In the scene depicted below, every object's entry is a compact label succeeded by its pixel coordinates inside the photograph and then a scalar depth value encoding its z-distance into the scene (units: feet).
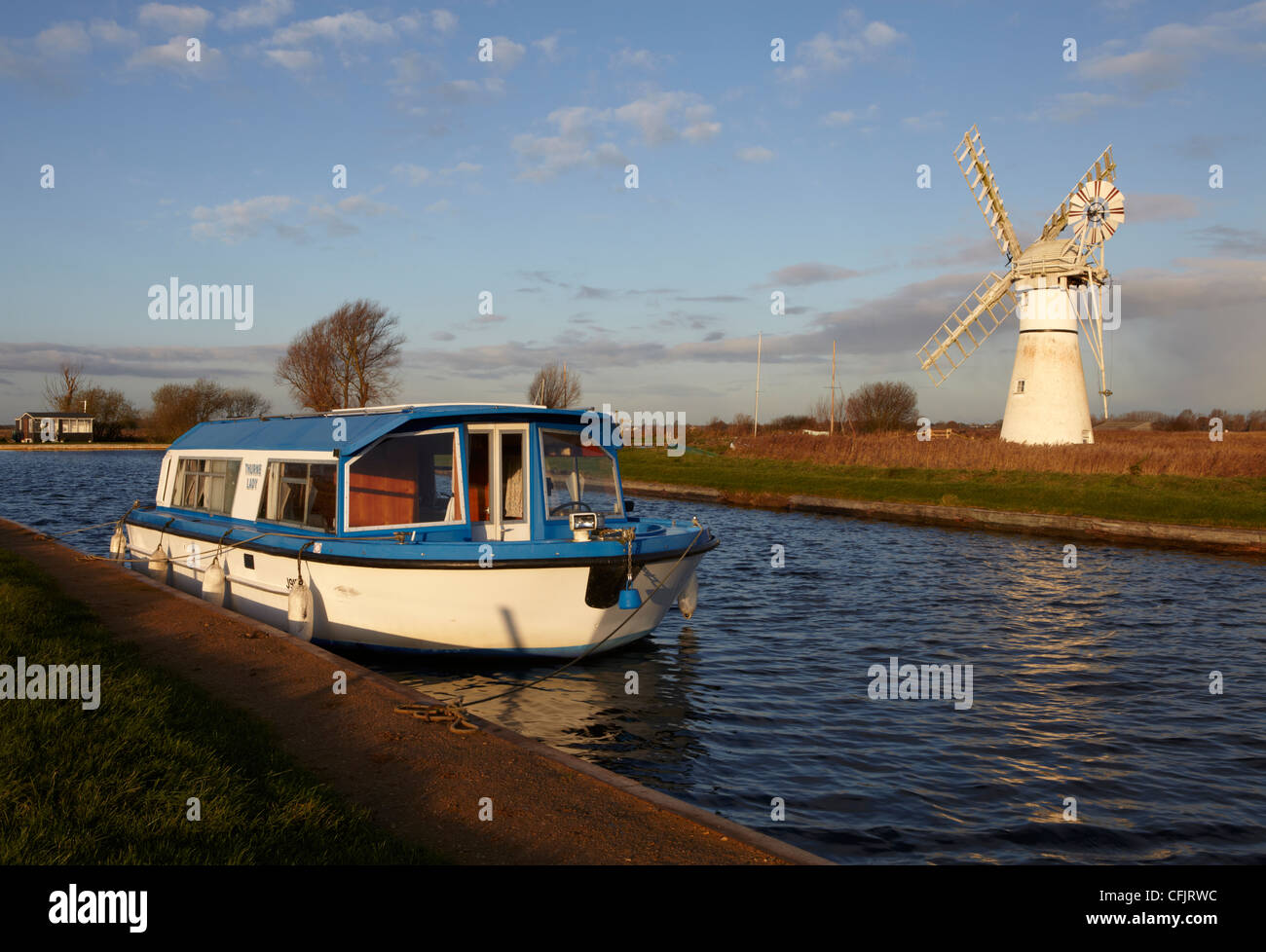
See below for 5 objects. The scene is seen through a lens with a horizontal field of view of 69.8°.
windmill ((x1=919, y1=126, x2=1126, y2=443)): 129.39
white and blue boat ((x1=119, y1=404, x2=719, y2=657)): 37.09
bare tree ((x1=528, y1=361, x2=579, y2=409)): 222.89
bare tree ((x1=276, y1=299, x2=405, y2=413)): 225.15
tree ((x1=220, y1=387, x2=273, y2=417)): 350.02
